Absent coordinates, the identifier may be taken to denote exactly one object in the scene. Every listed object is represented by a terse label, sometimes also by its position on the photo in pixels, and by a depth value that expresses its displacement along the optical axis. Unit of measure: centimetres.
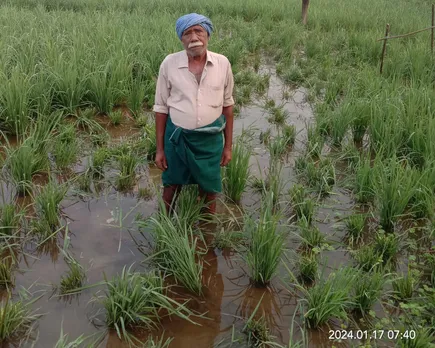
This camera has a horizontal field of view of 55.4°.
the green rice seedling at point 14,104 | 358
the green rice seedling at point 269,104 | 466
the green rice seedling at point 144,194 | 302
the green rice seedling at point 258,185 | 315
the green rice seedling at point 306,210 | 275
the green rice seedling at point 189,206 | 257
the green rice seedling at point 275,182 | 291
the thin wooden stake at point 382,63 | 522
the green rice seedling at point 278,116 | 433
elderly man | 226
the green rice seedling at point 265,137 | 390
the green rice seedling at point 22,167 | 290
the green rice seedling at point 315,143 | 355
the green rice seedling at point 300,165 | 338
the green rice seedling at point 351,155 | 341
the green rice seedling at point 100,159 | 323
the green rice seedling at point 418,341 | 172
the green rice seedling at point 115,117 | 402
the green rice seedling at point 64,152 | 321
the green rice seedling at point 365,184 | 293
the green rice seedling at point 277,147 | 354
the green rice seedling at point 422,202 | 268
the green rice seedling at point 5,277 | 213
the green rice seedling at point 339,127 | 379
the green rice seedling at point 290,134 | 388
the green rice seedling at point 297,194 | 288
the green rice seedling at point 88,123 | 383
